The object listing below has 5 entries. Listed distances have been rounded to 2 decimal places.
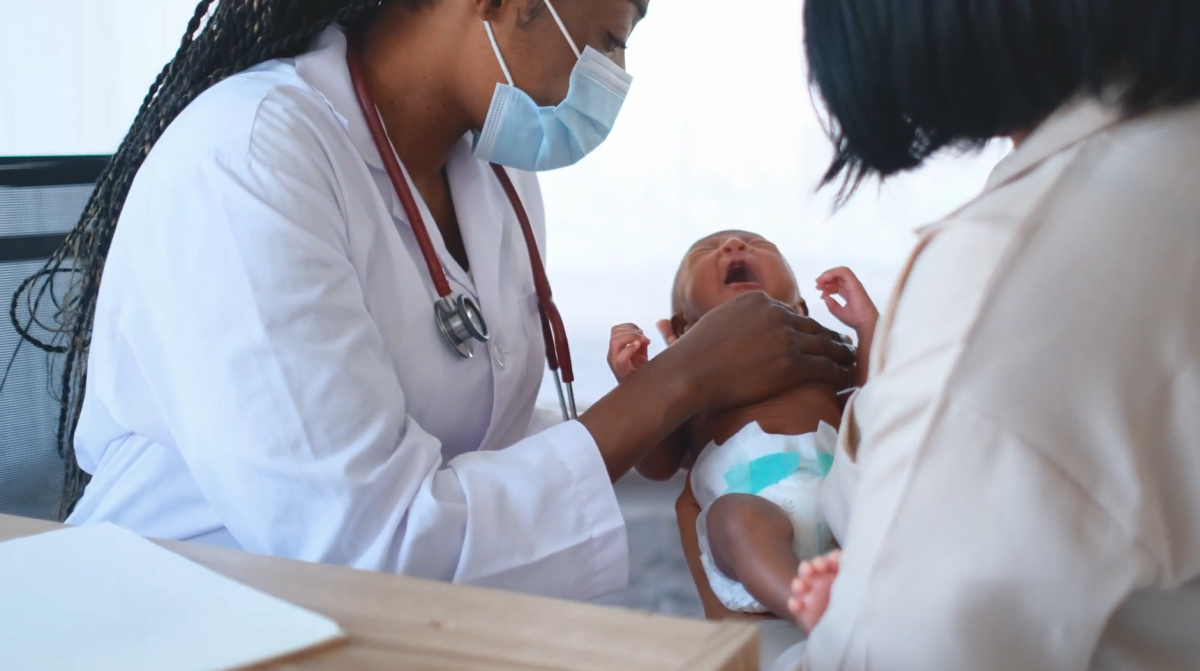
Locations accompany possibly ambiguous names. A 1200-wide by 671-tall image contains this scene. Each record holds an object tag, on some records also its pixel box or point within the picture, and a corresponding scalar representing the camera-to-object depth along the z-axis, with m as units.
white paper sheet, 0.56
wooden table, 0.53
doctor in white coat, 1.05
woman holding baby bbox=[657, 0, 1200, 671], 0.67
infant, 1.27
